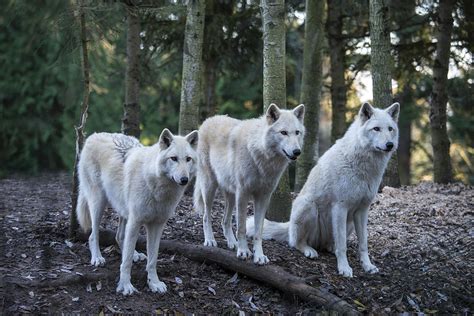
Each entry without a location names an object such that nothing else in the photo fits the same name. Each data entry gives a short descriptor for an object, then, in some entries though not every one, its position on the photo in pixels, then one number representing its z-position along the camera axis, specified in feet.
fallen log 18.45
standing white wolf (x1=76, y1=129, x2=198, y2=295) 18.74
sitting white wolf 21.81
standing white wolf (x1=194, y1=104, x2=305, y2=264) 20.74
